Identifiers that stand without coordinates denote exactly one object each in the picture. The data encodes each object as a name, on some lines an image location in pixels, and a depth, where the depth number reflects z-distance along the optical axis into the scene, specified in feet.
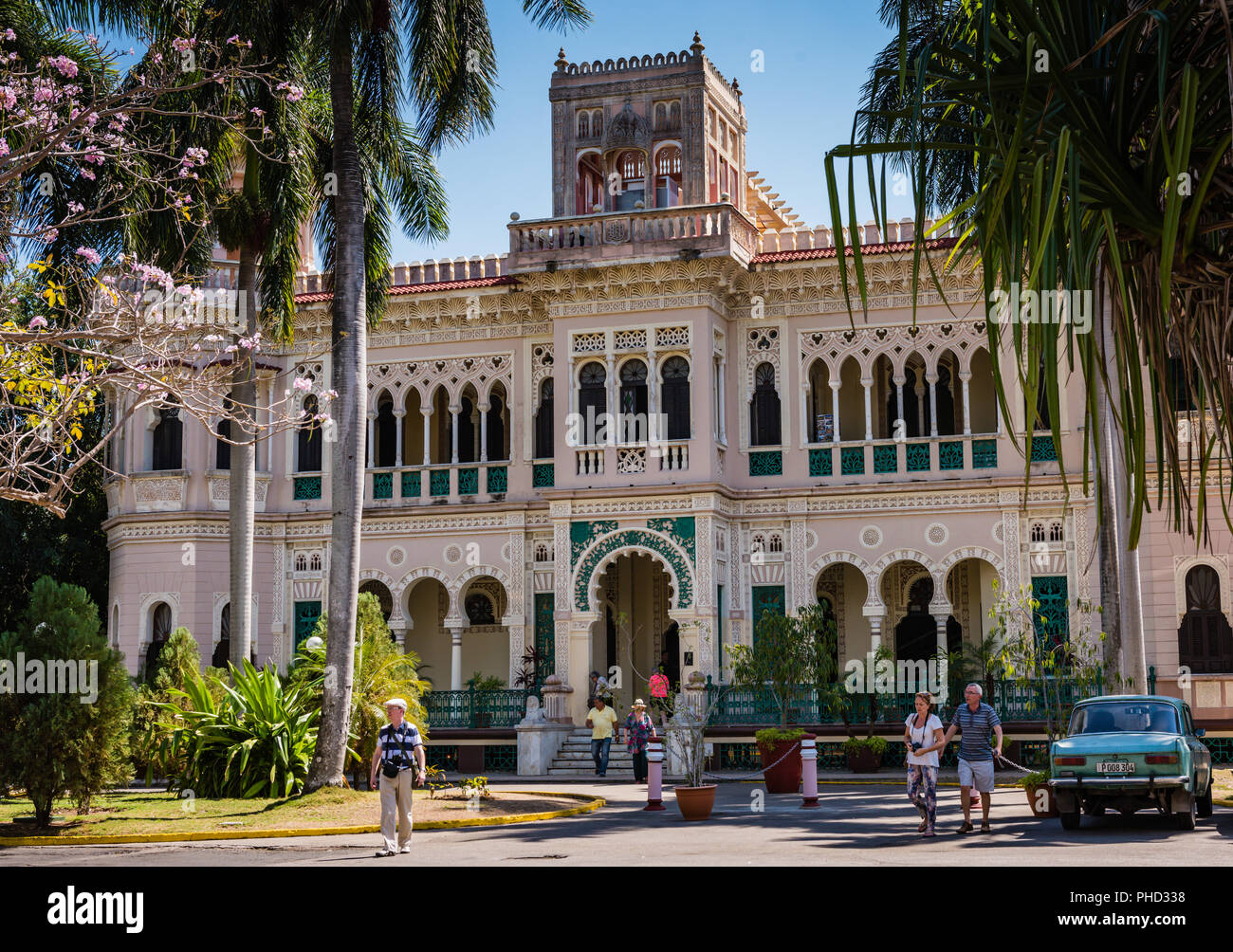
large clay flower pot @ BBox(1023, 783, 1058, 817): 53.78
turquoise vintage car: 47.23
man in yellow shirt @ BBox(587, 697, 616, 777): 81.56
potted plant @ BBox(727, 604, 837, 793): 82.28
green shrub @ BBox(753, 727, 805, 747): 69.72
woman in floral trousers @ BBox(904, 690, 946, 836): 46.68
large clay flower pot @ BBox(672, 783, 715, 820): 54.75
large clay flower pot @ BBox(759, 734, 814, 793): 70.28
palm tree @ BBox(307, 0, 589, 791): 60.18
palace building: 91.40
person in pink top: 82.69
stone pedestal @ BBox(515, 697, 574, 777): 87.45
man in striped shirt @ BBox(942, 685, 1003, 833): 48.06
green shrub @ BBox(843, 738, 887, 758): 80.43
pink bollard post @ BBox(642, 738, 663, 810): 59.93
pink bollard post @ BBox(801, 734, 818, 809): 60.54
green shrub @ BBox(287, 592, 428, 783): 64.95
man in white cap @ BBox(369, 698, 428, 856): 43.24
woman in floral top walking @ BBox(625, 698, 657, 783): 75.41
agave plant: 61.77
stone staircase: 87.66
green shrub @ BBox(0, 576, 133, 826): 50.78
